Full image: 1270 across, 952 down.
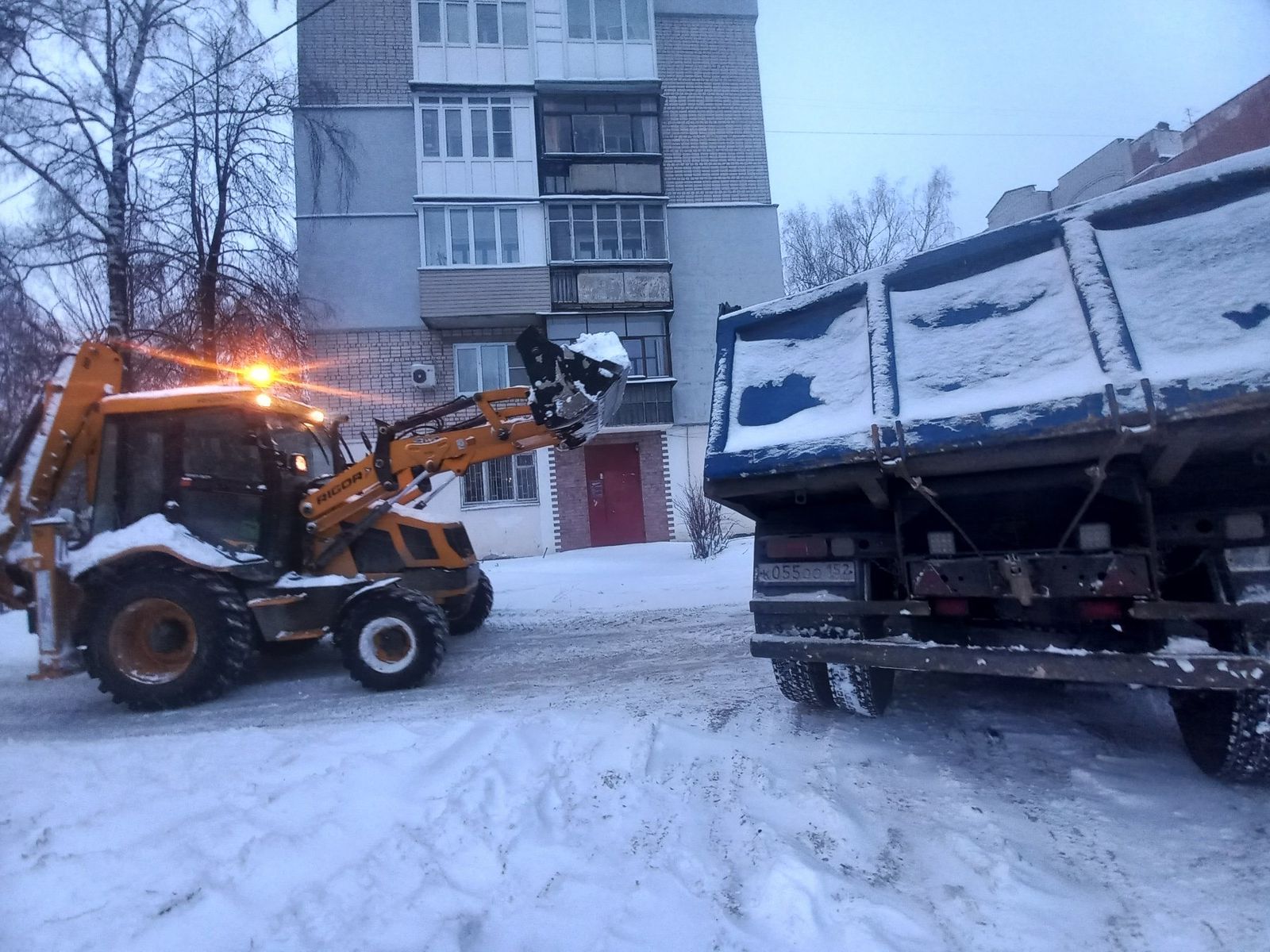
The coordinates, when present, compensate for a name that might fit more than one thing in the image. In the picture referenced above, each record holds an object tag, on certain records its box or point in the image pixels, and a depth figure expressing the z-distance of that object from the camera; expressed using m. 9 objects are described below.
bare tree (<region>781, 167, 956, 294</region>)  34.53
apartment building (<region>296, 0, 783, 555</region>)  19.80
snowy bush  14.02
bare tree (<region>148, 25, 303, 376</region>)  13.19
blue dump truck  2.91
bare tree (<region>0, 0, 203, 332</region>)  12.20
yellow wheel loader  5.35
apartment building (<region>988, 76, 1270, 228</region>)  23.38
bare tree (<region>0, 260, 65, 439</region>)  12.31
